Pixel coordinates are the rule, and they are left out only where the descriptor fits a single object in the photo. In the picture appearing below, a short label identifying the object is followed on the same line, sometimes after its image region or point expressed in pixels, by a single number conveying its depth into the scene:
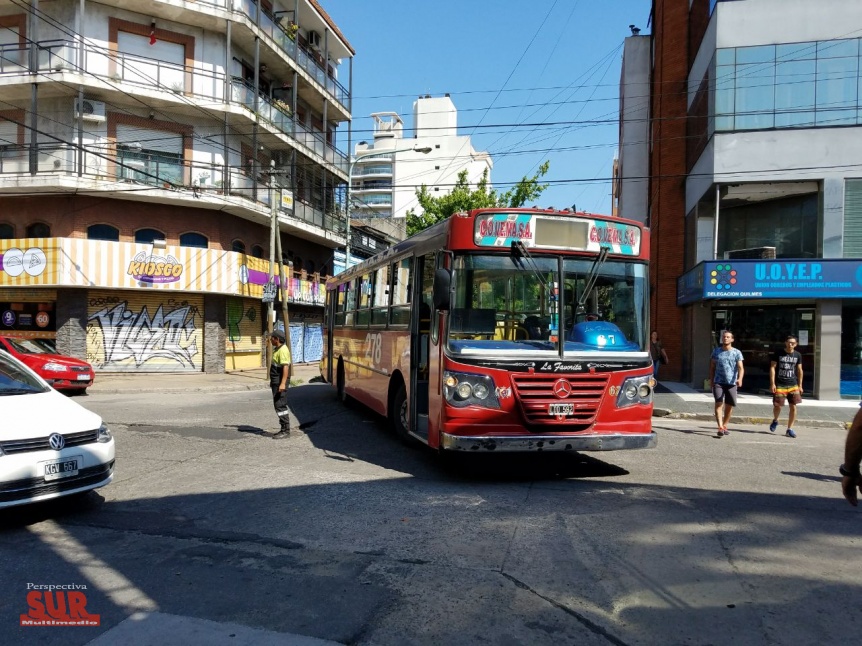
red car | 16.39
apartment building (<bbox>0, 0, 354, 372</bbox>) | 21.83
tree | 28.34
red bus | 6.84
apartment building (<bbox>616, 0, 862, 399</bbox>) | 17.27
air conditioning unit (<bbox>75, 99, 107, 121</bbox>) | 21.91
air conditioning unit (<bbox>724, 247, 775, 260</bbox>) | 18.23
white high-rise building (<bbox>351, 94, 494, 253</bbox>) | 75.00
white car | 5.27
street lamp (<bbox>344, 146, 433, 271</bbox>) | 25.64
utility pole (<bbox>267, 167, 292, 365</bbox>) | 22.45
